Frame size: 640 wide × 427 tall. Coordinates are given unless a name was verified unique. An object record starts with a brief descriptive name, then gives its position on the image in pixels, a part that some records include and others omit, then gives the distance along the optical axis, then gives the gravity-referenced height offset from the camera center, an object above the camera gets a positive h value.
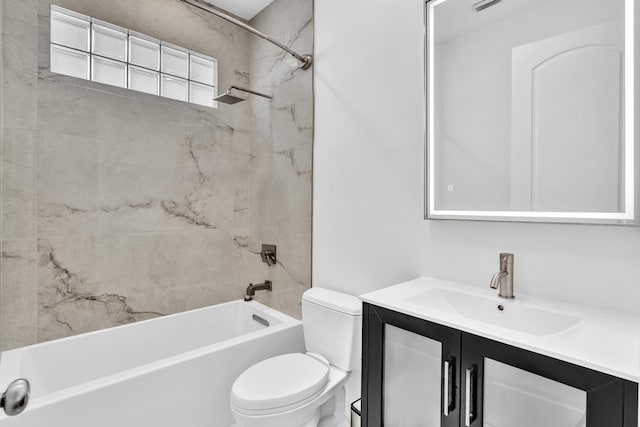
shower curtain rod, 1.58 +0.99
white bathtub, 1.34 -0.77
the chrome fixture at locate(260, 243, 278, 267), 2.32 -0.28
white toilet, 1.34 -0.72
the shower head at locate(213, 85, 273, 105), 1.96 +0.70
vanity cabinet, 0.73 -0.44
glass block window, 1.85 +0.95
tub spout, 2.33 -0.51
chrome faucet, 1.16 -0.21
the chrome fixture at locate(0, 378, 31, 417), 0.68 -0.38
